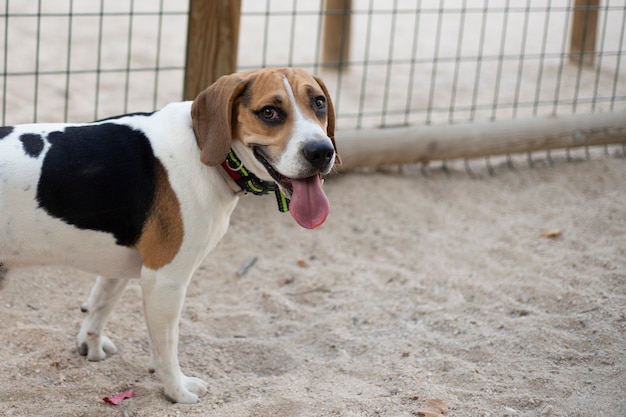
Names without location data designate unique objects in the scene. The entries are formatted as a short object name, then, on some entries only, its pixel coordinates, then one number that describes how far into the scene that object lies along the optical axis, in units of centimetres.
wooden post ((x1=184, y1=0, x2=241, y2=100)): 503
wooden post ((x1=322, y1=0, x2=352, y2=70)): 792
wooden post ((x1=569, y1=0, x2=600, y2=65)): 817
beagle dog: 315
